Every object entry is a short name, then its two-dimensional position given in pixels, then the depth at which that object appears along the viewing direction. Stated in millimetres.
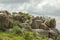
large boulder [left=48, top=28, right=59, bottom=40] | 42363
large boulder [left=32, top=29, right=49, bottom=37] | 38729
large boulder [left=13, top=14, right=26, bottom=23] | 43508
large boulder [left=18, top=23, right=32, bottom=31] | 35903
